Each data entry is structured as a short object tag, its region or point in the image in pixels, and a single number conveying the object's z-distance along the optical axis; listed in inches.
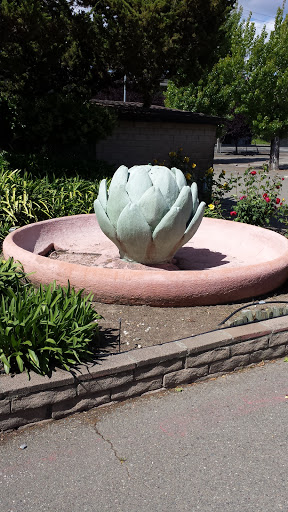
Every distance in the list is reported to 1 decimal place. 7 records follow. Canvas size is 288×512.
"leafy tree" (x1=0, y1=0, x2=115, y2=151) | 358.3
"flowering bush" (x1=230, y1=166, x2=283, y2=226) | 337.7
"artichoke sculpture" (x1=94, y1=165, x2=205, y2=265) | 197.2
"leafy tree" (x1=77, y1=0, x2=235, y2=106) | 361.1
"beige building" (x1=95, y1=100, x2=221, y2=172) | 485.4
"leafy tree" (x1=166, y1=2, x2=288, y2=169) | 973.8
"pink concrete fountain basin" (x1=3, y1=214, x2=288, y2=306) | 183.6
